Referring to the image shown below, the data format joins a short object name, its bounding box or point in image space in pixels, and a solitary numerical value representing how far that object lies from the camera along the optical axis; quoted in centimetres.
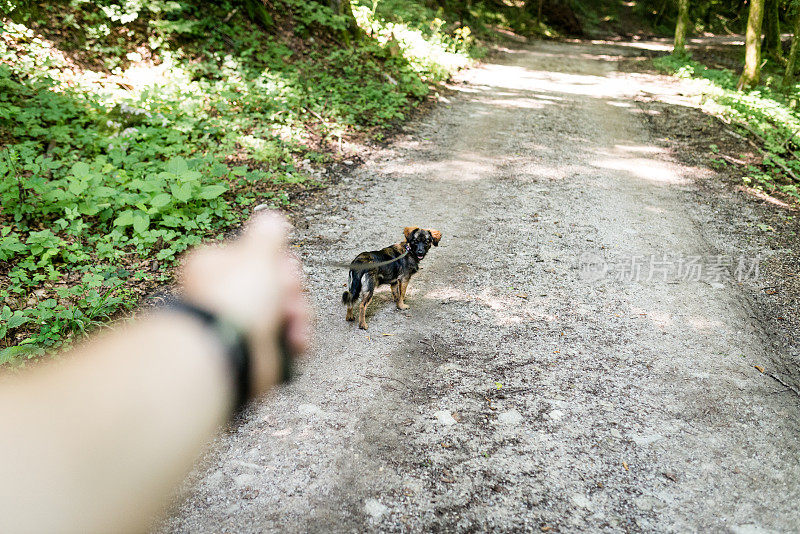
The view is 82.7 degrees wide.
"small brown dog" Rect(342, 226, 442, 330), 432
